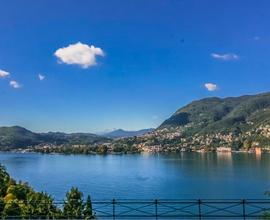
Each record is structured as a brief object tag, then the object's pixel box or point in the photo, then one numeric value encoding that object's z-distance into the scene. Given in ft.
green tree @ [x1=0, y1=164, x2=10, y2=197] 80.35
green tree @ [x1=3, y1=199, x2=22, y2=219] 57.20
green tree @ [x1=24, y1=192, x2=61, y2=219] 55.65
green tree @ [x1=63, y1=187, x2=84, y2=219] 62.79
